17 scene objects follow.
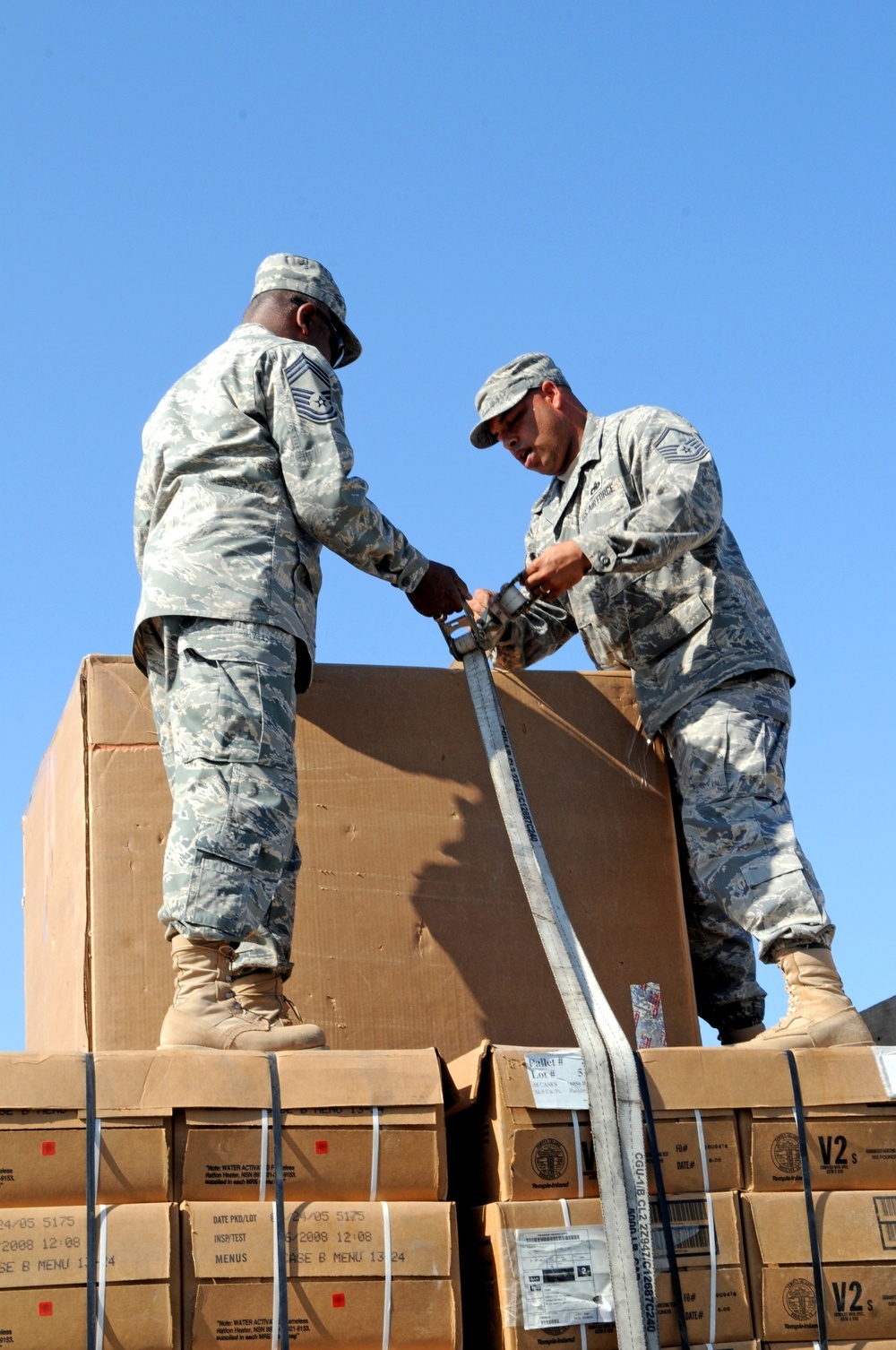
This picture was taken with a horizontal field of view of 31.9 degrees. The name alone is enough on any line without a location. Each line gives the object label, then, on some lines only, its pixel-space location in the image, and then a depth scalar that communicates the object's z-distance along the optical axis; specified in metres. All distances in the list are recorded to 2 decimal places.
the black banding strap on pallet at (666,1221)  2.93
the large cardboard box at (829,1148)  3.12
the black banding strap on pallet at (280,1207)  2.75
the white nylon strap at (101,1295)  2.65
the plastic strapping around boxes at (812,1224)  3.02
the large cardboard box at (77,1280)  2.63
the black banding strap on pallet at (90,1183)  2.65
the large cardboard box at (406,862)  3.88
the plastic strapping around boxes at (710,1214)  2.99
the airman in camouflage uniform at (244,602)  3.24
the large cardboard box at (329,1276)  2.74
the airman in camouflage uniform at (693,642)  3.66
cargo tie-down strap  2.88
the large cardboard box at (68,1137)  2.74
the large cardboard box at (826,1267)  3.02
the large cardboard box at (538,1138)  2.96
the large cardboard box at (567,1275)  2.85
